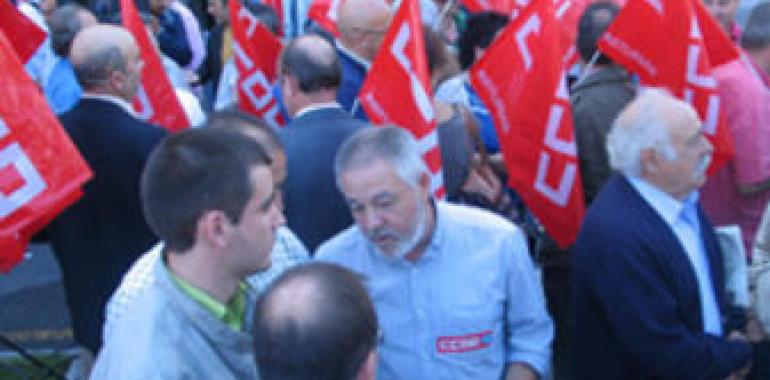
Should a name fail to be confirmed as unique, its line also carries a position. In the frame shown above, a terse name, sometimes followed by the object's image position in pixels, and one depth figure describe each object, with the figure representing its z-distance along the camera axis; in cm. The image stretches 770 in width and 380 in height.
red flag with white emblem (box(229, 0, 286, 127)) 543
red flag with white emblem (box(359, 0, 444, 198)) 360
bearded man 263
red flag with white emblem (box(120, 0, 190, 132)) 455
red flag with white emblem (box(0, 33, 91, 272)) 324
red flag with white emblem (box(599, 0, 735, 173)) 381
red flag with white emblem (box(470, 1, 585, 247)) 373
